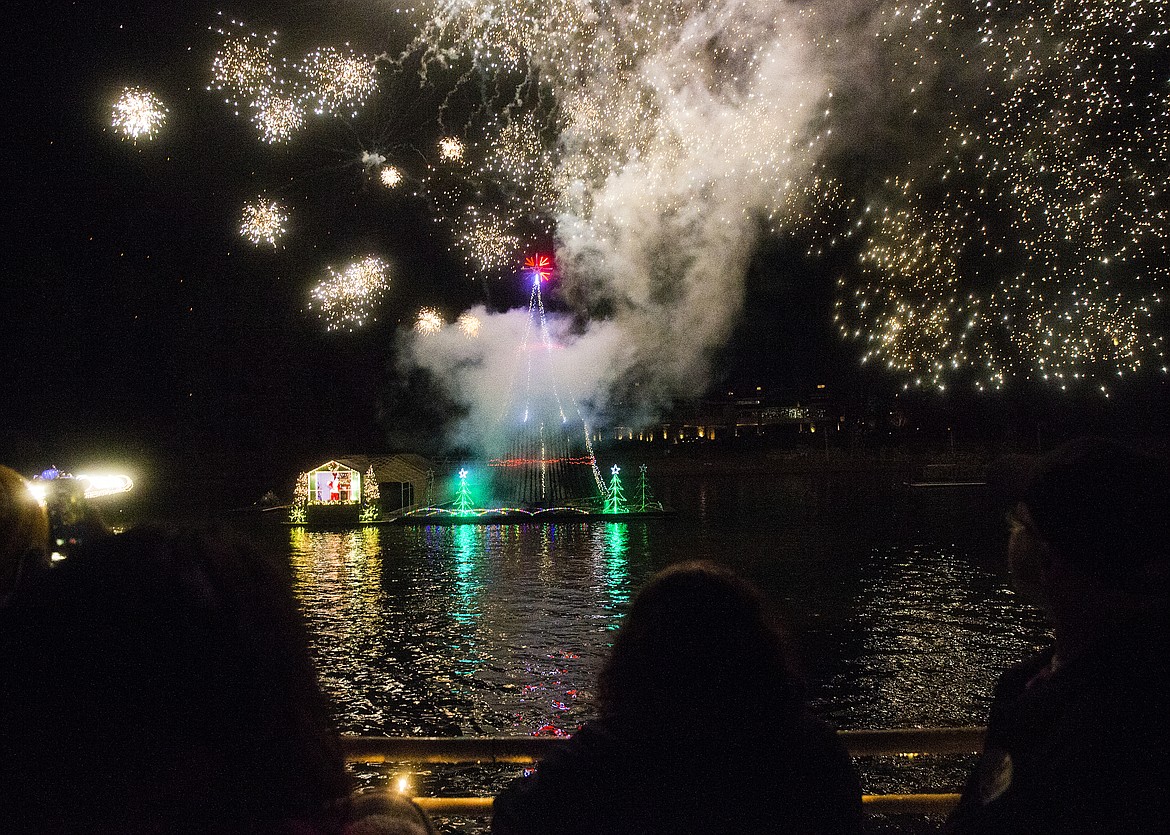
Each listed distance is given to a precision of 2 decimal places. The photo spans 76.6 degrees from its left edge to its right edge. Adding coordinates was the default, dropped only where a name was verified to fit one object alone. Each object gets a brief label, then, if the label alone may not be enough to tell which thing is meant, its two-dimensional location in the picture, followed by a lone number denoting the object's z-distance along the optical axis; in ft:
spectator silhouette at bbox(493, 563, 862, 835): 4.95
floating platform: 100.58
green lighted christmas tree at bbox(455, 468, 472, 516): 107.65
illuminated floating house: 101.65
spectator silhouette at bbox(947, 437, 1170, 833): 4.25
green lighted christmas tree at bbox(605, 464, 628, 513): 104.17
